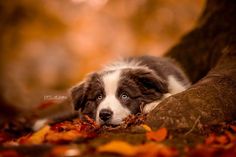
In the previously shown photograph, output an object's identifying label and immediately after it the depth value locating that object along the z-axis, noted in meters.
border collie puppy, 5.67
